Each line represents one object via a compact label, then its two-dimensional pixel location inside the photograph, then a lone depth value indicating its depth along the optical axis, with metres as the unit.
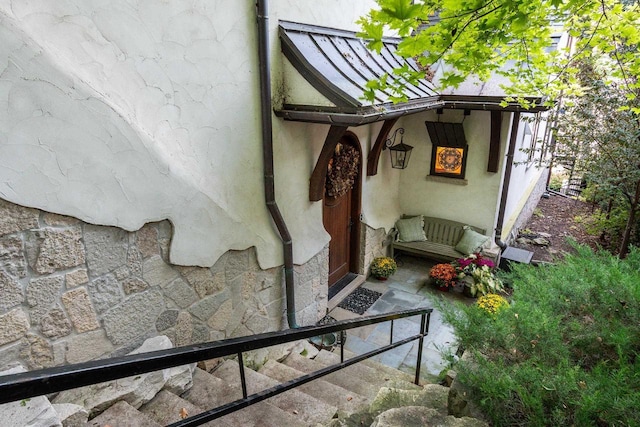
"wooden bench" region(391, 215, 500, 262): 6.36
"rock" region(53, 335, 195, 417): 2.14
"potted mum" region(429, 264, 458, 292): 5.84
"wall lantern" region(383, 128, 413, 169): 5.74
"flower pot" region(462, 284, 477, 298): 5.75
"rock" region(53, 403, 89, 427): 1.88
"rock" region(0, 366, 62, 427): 1.60
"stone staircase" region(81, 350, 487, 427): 1.97
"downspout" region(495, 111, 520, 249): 5.76
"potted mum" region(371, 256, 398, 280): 6.15
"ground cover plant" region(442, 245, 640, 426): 1.67
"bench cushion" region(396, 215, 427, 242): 6.61
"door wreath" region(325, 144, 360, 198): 4.84
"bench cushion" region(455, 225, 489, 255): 6.02
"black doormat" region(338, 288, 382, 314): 5.48
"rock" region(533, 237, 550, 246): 7.57
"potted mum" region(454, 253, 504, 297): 5.54
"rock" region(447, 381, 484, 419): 1.98
